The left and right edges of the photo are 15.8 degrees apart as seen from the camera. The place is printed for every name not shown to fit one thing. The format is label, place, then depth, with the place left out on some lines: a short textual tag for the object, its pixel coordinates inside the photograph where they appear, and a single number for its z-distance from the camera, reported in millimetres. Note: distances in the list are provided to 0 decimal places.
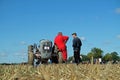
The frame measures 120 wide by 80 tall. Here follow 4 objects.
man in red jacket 19312
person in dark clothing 18359
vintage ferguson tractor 20453
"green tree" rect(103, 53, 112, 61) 116638
